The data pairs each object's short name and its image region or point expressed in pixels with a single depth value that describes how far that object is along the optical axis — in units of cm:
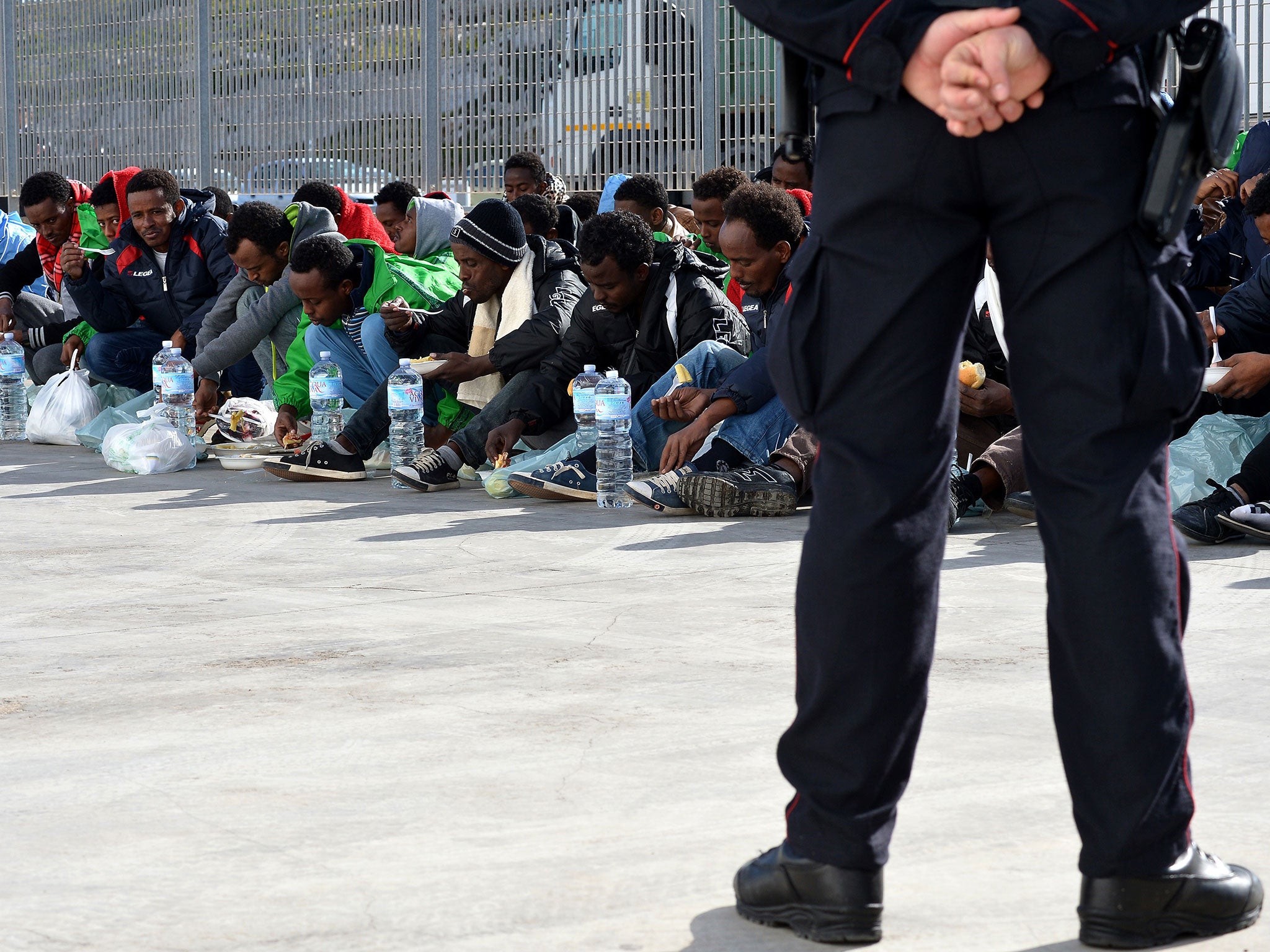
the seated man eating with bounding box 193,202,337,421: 838
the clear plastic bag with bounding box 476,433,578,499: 665
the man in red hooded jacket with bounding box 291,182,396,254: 962
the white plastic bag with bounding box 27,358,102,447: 905
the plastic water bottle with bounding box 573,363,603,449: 675
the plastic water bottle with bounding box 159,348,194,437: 850
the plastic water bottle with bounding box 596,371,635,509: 641
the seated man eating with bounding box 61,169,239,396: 930
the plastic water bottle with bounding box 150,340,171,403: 865
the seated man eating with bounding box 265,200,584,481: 723
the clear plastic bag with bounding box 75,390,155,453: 867
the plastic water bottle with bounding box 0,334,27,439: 951
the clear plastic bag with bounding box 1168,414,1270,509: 577
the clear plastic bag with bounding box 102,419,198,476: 773
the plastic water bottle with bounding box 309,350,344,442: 778
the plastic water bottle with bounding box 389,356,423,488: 734
